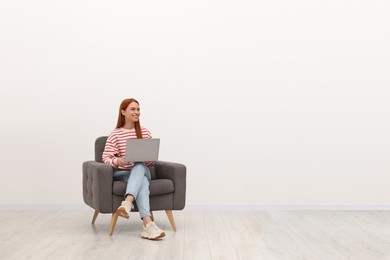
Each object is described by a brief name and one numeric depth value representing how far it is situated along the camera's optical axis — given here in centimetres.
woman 432
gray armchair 447
